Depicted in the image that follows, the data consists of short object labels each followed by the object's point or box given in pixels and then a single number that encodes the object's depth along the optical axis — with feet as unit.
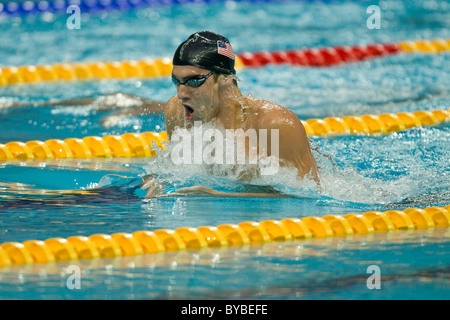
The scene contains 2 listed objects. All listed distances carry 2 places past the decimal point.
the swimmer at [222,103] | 23.11
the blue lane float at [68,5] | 65.98
